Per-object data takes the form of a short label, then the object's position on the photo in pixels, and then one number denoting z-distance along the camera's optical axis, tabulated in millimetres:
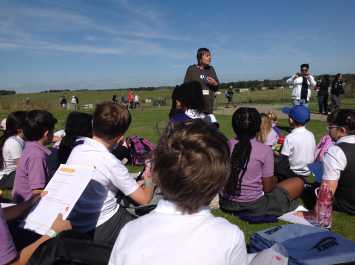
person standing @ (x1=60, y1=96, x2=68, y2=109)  45431
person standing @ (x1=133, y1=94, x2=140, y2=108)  40484
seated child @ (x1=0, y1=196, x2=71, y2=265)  2301
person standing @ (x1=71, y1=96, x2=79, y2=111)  42656
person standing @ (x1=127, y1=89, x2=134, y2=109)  40531
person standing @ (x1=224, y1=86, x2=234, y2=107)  33022
